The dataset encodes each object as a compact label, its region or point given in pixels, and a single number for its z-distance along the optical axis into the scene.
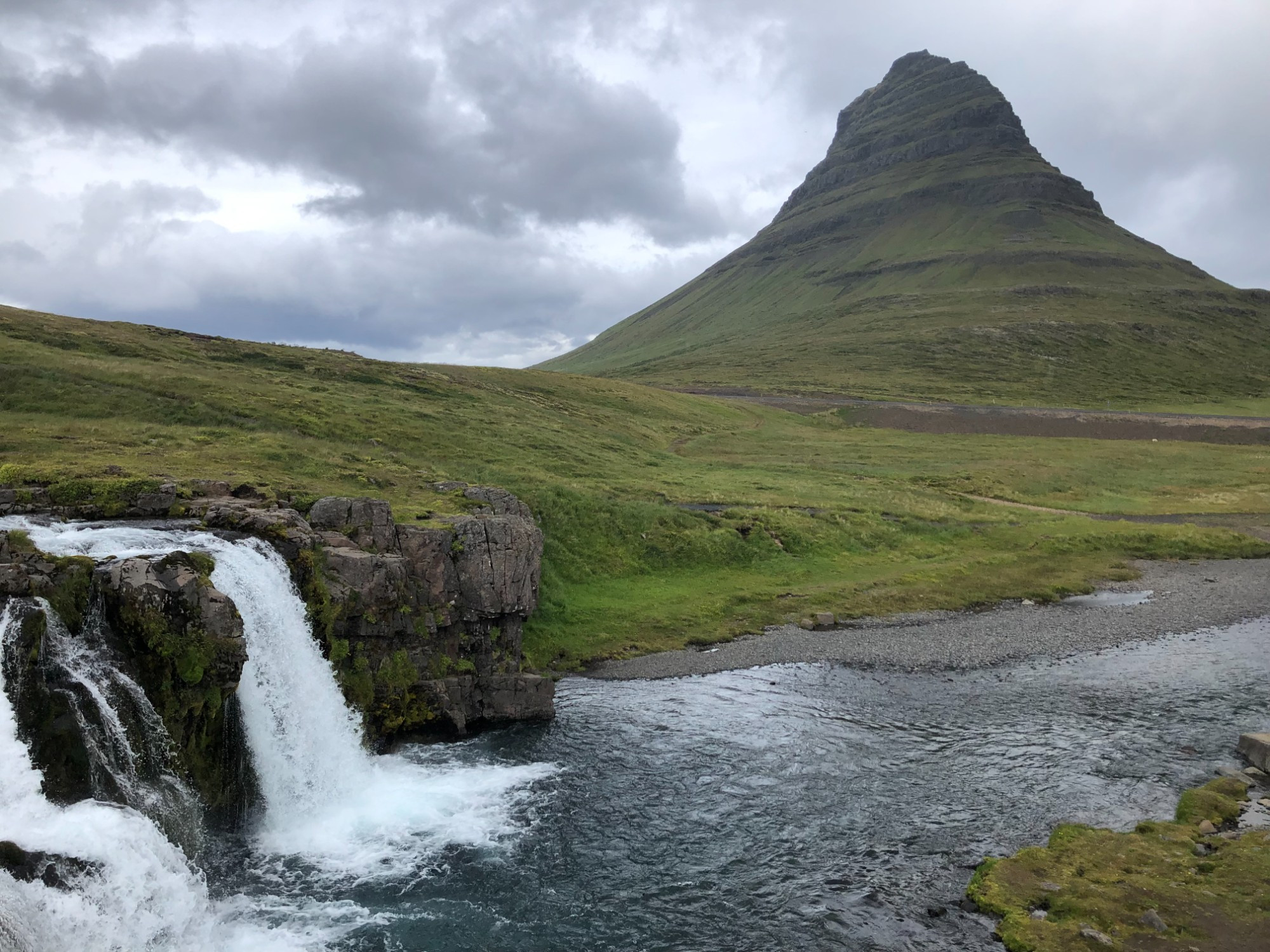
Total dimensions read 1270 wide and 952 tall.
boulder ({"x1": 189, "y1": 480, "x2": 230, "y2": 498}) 37.16
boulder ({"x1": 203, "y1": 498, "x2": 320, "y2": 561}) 32.66
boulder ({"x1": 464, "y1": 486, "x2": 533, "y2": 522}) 46.53
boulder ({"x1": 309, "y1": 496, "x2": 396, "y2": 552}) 36.25
